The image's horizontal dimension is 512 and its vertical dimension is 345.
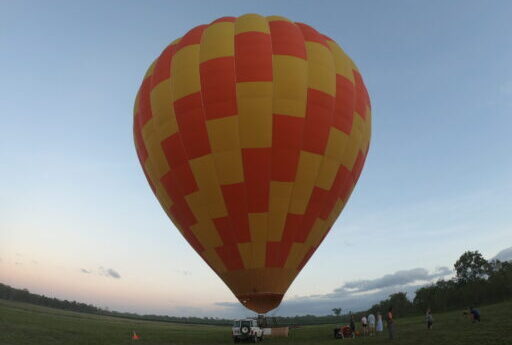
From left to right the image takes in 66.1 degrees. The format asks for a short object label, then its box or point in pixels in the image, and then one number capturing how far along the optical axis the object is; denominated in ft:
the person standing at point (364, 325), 74.86
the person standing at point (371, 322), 73.87
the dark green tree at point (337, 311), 386.28
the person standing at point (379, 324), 71.10
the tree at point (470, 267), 271.90
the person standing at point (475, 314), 72.86
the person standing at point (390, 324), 54.95
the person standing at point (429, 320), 69.82
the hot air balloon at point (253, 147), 54.80
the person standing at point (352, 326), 70.60
